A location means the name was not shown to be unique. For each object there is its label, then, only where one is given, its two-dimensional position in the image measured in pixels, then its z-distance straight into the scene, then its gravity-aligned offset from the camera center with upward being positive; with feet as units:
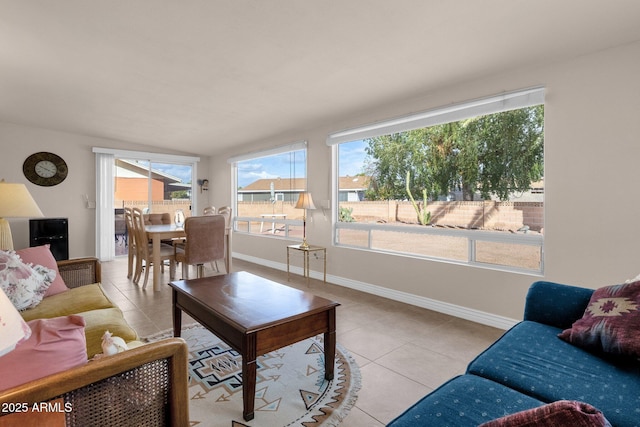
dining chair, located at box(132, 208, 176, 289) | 13.64 -1.83
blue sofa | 3.49 -2.18
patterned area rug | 5.53 -3.53
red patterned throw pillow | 4.44 -1.69
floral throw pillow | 6.07 -1.40
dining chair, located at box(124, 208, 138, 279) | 15.17 -1.57
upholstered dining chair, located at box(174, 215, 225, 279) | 12.99 -1.33
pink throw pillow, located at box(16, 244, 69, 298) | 7.25 -1.16
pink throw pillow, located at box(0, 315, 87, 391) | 2.89 -1.41
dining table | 13.11 -1.12
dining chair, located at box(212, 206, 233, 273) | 15.92 -0.35
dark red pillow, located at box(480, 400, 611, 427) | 1.69 -1.11
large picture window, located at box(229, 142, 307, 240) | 17.22 +1.15
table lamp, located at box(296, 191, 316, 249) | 14.30 +0.26
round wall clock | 18.28 +2.35
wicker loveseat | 2.80 -1.79
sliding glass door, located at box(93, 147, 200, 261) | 20.21 +1.44
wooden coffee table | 5.47 -2.01
